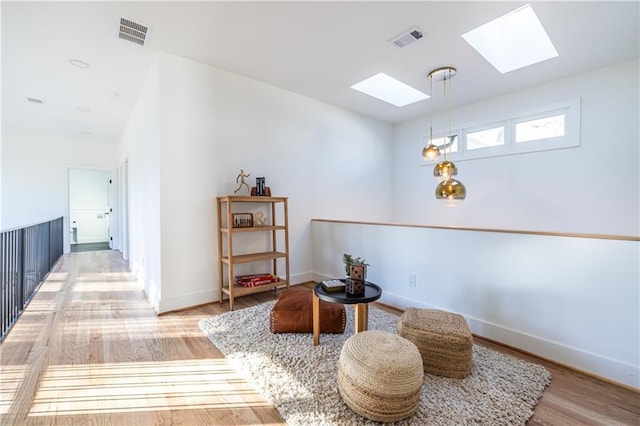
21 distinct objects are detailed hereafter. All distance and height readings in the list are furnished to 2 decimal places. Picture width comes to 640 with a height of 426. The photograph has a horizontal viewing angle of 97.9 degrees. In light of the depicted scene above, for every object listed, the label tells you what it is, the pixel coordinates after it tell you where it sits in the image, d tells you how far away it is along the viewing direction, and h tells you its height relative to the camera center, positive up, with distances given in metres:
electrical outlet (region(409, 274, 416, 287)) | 3.10 -0.76
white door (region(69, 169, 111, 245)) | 8.70 +0.20
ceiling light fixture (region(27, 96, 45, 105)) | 4.27 +1.76
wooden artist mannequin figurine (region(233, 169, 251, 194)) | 3.59 +0.42
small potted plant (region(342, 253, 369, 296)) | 2.14 -0.54
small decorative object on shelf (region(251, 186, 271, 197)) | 3.58 +0.28
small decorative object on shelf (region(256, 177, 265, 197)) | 3.58 +0.33
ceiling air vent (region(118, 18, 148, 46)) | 2.56 +1.75
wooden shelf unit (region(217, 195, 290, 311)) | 3.20 -0.44
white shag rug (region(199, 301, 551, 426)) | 1.57 -1.14
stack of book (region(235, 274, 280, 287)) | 3.46 -0.85
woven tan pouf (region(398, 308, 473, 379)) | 1.90 -0.91
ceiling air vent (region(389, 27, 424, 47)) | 2.71 +1.76
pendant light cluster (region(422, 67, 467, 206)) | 2.74 +0.43
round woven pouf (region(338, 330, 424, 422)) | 1.49 -0.92
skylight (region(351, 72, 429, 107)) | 4.18 +1.93
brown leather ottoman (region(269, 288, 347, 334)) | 2.53 -0.97
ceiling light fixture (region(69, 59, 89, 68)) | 3.17 +1.75
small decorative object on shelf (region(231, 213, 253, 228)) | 3.50 -0.09
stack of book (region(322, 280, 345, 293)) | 2.27 -0.61
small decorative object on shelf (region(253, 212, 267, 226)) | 3.62 -0.08
